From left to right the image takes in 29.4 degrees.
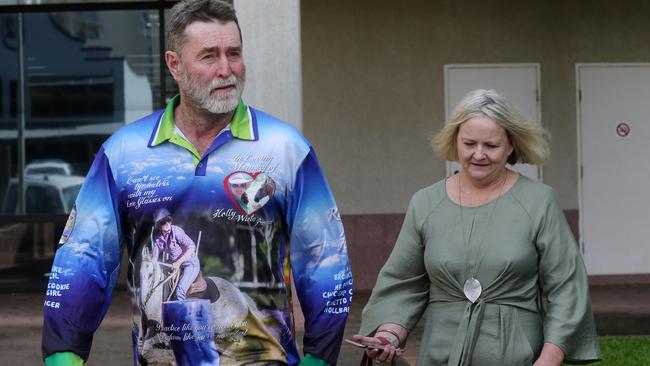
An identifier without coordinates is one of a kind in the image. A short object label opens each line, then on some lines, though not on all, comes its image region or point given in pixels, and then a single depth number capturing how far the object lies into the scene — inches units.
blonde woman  167.9
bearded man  135.9
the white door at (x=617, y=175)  517.3
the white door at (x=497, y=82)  510.0
